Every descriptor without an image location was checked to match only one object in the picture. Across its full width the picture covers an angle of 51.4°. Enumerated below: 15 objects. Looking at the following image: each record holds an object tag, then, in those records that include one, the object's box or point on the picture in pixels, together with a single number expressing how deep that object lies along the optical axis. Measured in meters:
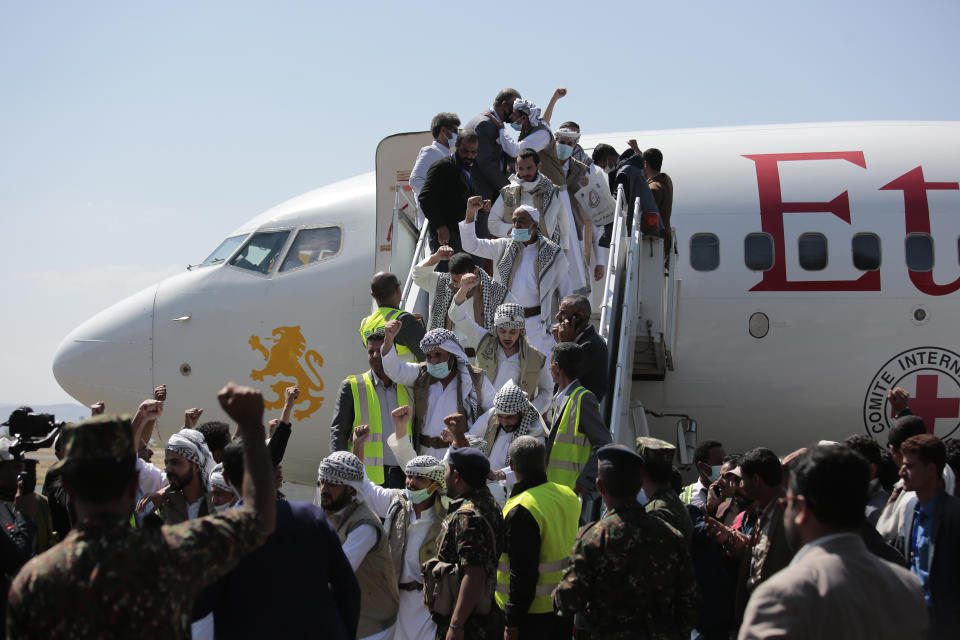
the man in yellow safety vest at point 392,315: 7.31
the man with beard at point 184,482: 5.23
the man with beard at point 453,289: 7.52
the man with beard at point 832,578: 2.77
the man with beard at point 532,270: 7.80
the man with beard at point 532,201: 8.41
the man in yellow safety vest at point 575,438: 5.93
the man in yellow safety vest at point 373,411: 6.81
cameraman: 5.28
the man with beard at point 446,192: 8.54
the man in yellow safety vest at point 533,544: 4.86
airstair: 7.68
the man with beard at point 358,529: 4.78
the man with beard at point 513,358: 6.95
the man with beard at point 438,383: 6.73
